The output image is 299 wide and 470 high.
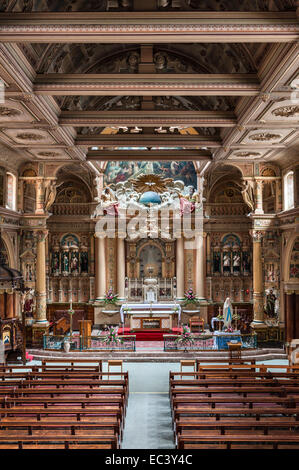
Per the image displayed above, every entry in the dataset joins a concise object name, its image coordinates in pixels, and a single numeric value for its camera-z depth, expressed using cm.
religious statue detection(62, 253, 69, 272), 2722
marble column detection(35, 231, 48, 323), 2166
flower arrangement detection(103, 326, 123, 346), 2005
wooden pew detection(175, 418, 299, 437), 818
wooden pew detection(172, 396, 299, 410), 955
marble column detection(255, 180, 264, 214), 2159
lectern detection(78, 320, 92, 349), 2008
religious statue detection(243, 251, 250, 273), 2711
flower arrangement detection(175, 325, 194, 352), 1980
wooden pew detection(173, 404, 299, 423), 893
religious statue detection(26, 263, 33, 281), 2216
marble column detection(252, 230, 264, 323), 2148
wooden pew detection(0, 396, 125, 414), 959
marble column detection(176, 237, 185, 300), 2695
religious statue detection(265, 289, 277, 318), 2147
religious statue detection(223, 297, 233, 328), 2088
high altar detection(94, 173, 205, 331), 2677
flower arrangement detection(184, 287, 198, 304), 2606
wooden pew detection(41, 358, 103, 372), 1352
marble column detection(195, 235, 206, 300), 2681
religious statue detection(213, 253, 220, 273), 2745
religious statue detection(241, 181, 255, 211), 2175
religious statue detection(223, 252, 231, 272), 2739
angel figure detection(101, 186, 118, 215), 2674
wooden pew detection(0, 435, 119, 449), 752
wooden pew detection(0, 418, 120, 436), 814
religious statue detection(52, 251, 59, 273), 2727
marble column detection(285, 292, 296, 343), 2045
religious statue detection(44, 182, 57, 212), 2194
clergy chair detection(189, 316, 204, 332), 2381
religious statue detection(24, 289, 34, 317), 2173
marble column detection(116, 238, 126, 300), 2673
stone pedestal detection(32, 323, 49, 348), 2111
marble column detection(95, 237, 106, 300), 2664
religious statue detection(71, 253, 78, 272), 2738
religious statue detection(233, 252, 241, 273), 2736
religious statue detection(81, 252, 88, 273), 2745
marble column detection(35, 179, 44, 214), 2169
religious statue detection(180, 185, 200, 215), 2680
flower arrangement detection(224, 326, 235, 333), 2054
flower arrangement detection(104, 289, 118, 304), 2591
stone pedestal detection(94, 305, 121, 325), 2614
